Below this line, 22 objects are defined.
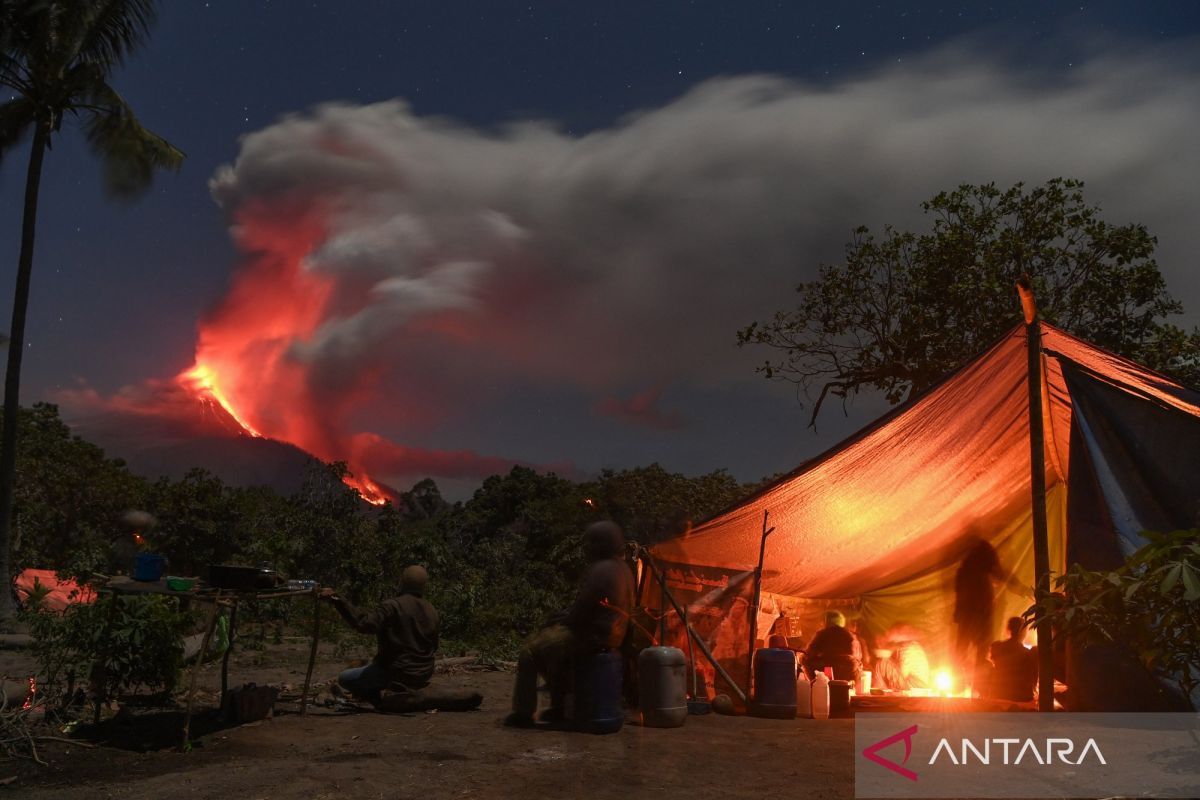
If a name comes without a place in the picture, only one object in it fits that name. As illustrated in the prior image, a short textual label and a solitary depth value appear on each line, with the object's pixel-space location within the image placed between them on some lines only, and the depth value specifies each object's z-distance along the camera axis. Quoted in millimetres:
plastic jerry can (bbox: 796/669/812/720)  9023
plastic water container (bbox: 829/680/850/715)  9266
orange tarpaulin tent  7875
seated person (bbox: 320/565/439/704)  8258
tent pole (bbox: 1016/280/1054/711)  7254
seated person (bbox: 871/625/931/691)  12104
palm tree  16516
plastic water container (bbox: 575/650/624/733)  7578
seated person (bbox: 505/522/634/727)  7621
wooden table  6582
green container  6766
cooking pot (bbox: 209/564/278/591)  6840
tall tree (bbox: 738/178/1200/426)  18625
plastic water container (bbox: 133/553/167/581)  6781
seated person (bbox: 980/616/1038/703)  9820
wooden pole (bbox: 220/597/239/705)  7687
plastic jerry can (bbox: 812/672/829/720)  9031
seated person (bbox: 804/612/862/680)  9906
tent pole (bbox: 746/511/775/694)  9477
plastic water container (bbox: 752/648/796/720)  8906
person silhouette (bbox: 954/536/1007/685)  12500
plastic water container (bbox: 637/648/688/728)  8094
